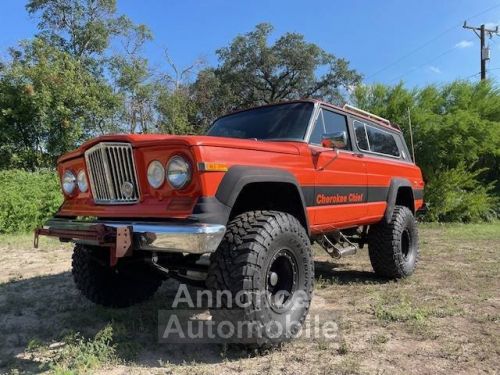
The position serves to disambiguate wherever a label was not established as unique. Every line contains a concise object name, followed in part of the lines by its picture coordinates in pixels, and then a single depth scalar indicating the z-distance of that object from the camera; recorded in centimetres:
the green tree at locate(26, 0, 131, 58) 1984
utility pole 2325
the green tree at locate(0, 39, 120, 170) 1469
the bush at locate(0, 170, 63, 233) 1057
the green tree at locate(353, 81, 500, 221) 1523
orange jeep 328
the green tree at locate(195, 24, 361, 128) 2877
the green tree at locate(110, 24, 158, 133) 1989
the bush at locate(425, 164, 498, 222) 1516
